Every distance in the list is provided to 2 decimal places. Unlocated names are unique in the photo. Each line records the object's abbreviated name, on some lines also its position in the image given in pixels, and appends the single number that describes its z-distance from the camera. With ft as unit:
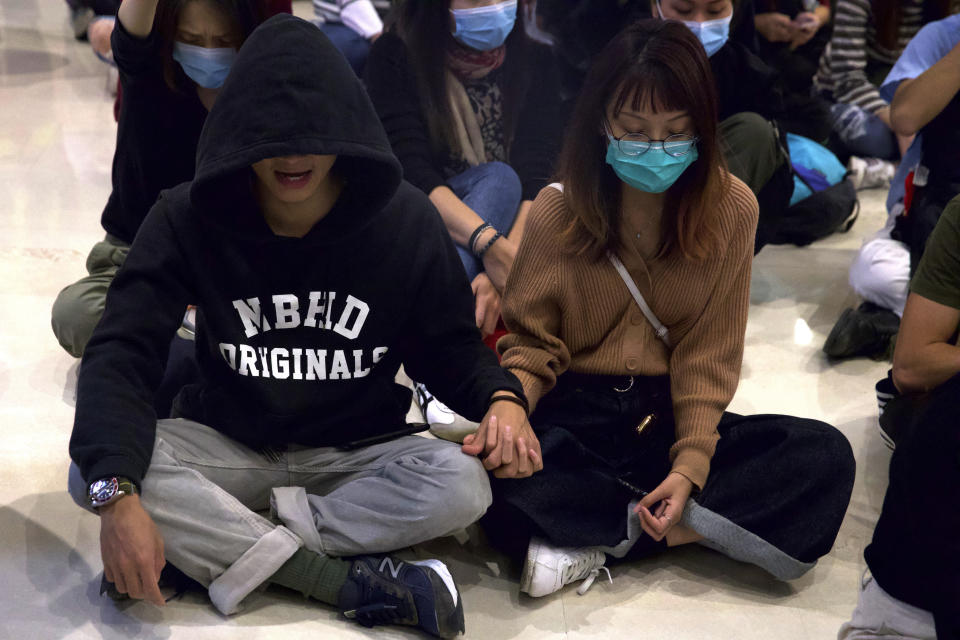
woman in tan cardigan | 6.30
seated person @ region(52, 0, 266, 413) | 7.04
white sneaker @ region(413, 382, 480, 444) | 7.79
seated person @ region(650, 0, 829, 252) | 9.45
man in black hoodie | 5.49
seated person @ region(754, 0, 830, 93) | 11.89
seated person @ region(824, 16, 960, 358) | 8.42
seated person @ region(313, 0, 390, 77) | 11.93
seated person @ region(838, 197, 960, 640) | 4.73
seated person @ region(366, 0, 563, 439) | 8.39
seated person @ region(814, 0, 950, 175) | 12.10
